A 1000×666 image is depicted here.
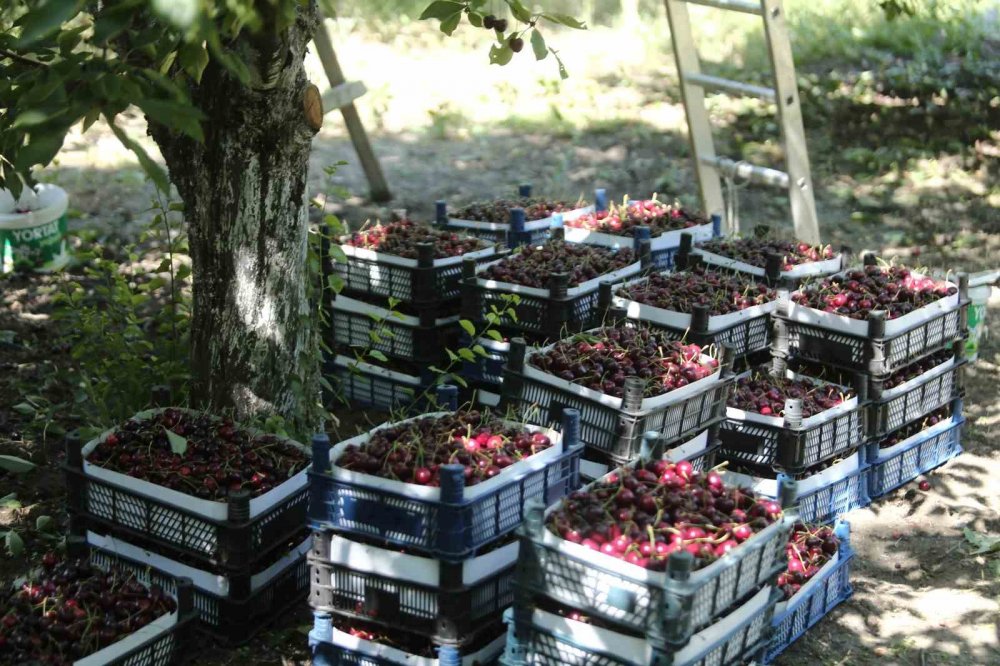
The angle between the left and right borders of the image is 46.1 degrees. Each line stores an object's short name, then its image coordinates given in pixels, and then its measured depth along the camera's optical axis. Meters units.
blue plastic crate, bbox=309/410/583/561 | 3.62
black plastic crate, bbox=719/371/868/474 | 4.91
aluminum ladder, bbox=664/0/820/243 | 6.96
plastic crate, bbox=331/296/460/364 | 5.85
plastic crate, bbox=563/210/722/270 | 6.53
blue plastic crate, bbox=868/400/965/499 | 5.41
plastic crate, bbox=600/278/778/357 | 5.20
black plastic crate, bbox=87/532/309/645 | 4.05
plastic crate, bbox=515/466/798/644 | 3.25
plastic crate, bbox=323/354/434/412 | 5.95
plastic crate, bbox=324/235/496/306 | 5.79
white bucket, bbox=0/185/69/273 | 7.68
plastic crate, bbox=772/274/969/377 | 5.22
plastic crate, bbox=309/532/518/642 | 3.67
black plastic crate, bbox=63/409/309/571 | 3.99
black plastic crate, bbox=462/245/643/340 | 5.47
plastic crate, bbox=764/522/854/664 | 4.14
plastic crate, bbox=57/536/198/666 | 3.60
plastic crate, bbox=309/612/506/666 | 3.80
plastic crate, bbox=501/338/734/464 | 4.42
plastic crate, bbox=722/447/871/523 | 5.00
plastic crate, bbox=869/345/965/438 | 5.31
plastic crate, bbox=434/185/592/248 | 6.70
